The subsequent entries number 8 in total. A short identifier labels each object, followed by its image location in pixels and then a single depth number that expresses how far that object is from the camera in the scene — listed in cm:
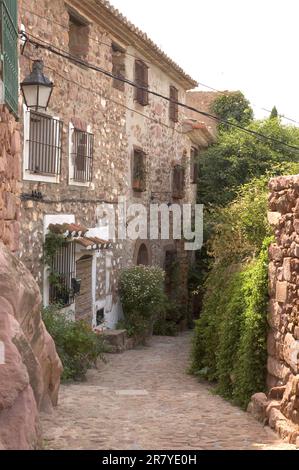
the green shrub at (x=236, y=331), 763
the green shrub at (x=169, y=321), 1652
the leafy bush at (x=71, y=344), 913
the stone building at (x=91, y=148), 1011
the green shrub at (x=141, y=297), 1397
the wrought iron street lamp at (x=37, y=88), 801
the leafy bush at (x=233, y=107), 2342
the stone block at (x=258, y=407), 686
